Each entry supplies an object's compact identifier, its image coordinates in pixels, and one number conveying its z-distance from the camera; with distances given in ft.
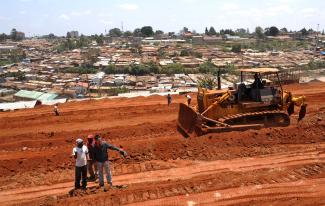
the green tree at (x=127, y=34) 512.96
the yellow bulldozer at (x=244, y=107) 42.80
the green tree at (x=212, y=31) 491.72
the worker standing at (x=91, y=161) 30.81
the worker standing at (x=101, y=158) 29.71
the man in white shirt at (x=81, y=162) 29.71
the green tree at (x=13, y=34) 550.61
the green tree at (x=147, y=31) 474.82
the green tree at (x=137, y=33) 486.55
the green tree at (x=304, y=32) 400.71
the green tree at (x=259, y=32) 385.91
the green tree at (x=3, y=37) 497.87
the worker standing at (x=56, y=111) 63.26
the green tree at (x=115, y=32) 568.00
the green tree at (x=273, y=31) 397.39
